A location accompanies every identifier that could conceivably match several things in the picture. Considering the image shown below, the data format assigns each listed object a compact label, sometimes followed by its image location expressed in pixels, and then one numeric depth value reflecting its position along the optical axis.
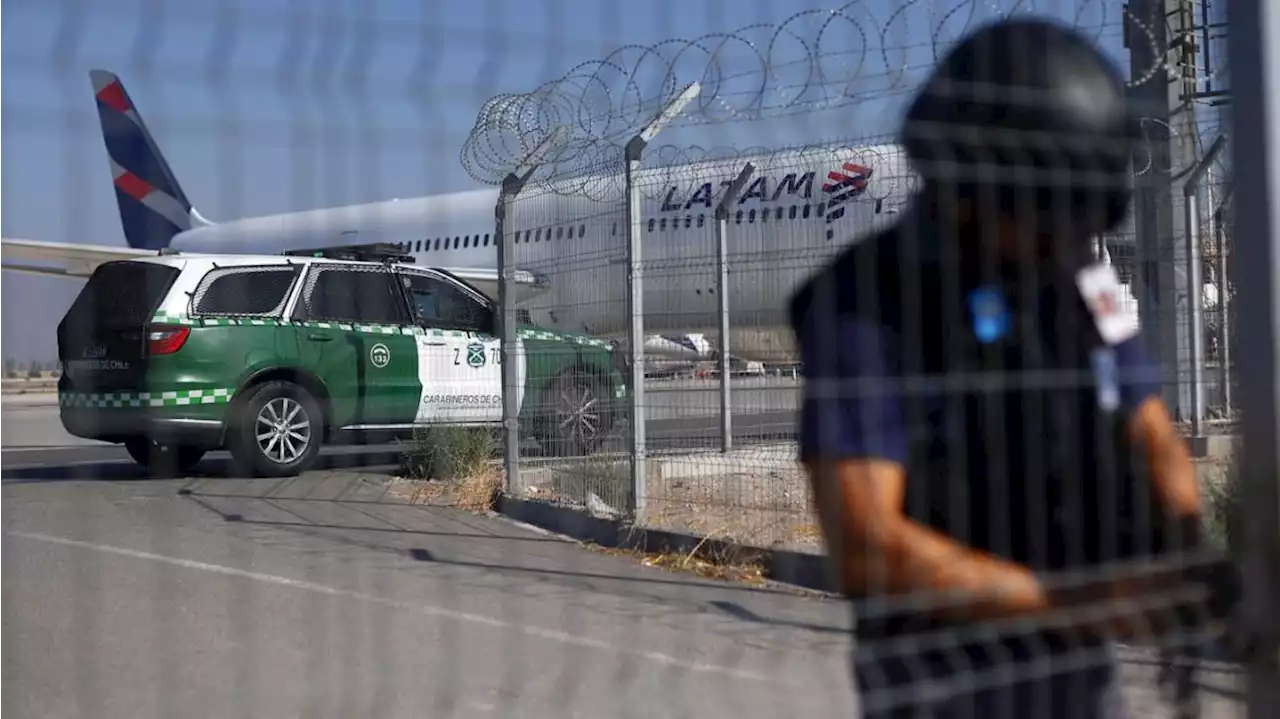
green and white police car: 16.22
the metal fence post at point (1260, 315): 4.98
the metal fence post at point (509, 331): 16.66
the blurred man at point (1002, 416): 3.72
